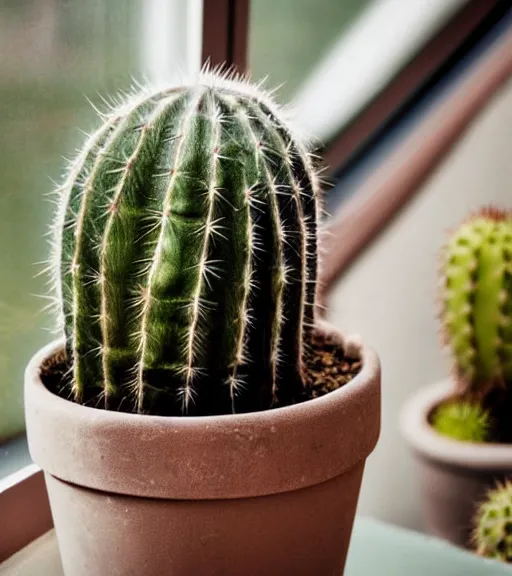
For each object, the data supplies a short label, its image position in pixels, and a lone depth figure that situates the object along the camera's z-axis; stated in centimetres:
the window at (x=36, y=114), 60
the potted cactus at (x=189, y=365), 50
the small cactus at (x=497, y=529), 64
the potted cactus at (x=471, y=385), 73
